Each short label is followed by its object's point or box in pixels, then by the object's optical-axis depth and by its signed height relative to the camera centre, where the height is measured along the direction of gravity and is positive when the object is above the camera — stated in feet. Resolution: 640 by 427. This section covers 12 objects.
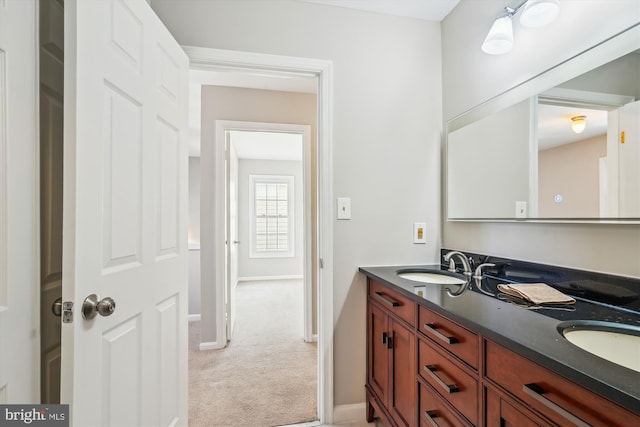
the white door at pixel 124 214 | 2.96 -0.01
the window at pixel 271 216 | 19.98 -0.19
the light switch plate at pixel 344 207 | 5.98 +0.13
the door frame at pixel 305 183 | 9.20 +0.98
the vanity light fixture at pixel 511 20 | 4.04 +2.78
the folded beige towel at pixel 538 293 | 3.45 -0.97
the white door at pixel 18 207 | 2.69 +0.06
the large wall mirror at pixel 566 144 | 3.30 +0.95
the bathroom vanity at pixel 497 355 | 1.99 -1.27
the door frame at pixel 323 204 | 5.77 +0.18
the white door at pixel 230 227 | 9.60 -0.46
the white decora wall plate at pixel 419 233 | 6.33 -0.42
